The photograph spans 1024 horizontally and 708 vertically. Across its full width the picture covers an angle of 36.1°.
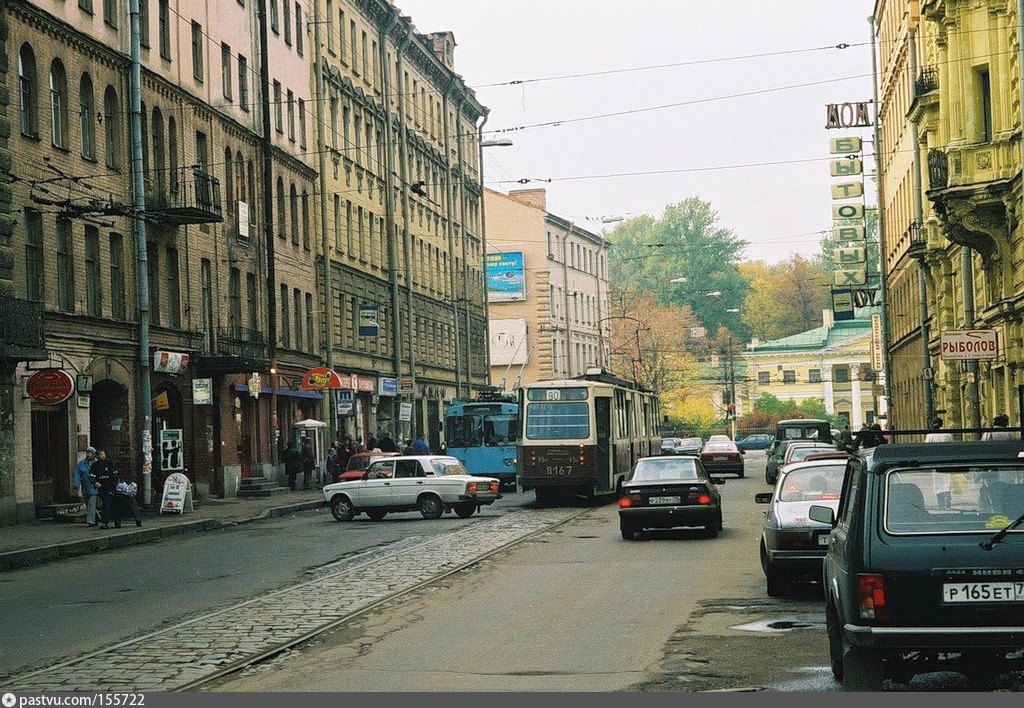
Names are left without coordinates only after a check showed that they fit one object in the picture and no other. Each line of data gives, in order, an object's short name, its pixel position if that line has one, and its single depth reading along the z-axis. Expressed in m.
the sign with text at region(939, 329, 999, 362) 28.36
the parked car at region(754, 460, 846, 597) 16.11
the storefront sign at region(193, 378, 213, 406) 42.19
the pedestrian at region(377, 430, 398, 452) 51.38
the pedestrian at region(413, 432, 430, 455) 50.38
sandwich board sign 36.62
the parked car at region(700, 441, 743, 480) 60.88
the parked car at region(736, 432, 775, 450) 110.75
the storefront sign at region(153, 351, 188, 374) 40.09
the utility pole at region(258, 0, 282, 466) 48.19
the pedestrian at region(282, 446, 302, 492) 49.62
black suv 8.67
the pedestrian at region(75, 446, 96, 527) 31.58
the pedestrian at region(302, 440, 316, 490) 51.03
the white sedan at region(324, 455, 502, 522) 34.56
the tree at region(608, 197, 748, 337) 126.00
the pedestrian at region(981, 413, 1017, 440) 24.88
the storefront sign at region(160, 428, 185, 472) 39.69
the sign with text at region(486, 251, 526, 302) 97.69
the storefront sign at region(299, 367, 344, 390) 49.84
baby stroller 32.06
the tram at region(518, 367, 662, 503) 38.44
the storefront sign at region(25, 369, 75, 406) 31.58
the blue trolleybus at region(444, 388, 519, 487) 49.78
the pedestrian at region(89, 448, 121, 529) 31.39
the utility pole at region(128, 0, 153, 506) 37.50
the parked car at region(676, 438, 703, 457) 72.12
